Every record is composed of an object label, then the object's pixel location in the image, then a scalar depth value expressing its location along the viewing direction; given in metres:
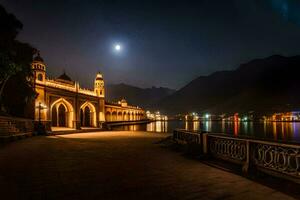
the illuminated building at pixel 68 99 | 30.20
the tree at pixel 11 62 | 15.46
